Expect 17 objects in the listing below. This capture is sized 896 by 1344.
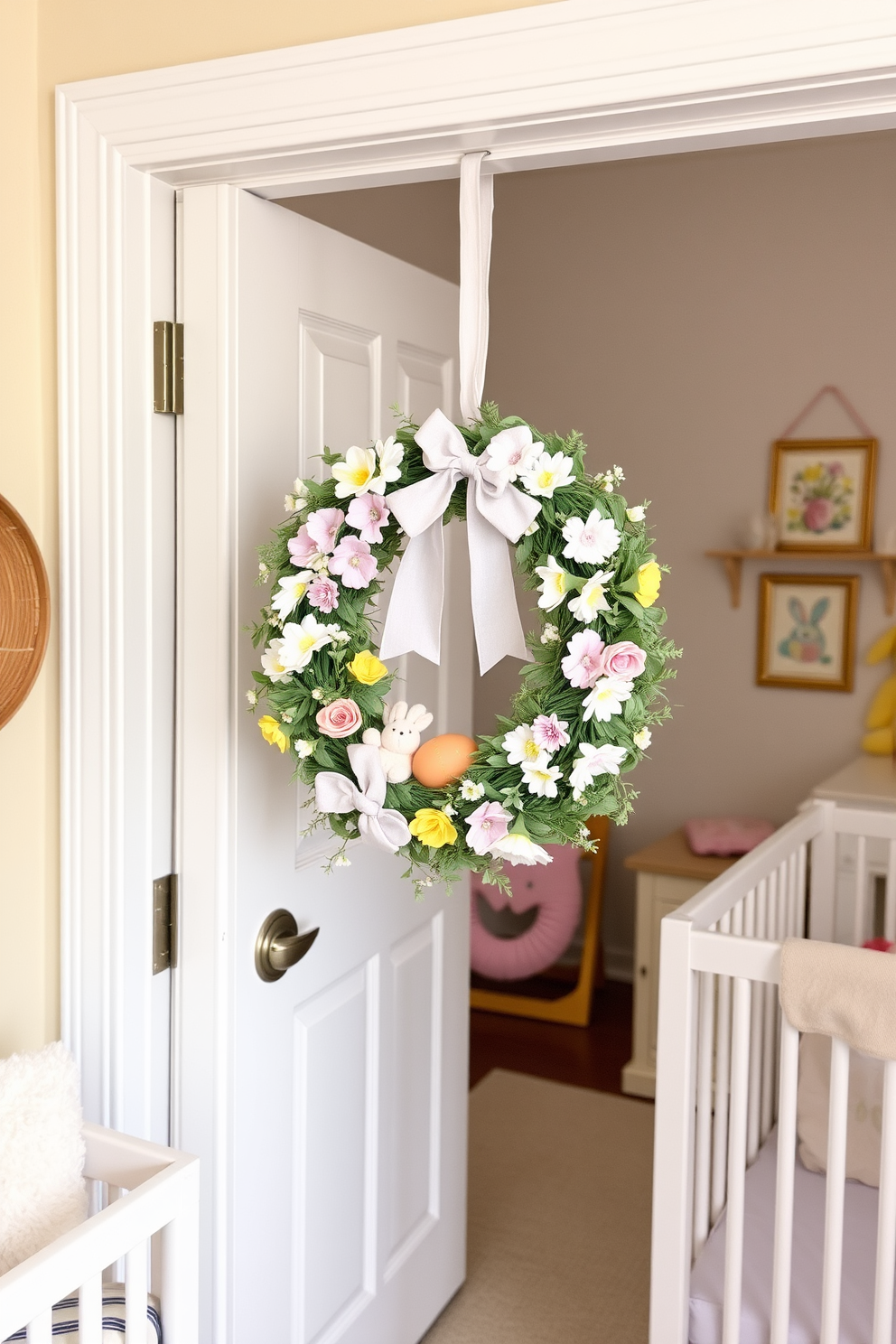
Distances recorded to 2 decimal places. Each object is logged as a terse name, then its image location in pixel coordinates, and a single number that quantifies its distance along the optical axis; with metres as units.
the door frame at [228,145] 1.19
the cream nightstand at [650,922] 3.38
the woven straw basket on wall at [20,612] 1.40
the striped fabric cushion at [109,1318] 1.29
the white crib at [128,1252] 1.11
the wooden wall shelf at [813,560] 3.68
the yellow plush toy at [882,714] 3.70
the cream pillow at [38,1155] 1.31
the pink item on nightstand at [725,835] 3.50
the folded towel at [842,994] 1.50
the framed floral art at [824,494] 3.77
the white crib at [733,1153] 1.55
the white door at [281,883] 1.56
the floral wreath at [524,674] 1.24
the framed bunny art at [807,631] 3.83
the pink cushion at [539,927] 3.89
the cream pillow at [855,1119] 1.97
